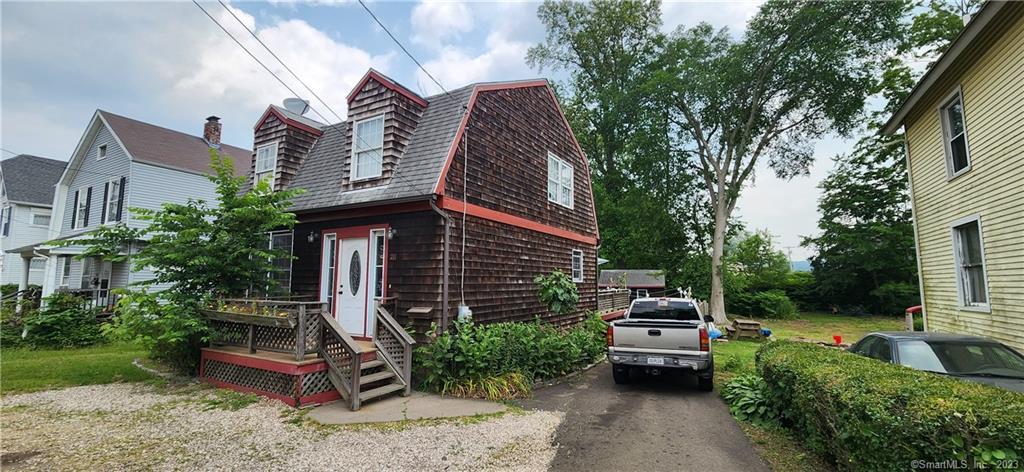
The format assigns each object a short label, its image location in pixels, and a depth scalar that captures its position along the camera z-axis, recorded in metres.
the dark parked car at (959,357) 4.96
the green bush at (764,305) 26.08
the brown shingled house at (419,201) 8.26
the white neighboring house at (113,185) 15.94
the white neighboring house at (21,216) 21.56
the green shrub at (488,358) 7.39
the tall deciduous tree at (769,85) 19.70
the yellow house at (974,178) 6.80
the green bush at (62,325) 11.86
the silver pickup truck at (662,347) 7.26
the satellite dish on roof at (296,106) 12.93
